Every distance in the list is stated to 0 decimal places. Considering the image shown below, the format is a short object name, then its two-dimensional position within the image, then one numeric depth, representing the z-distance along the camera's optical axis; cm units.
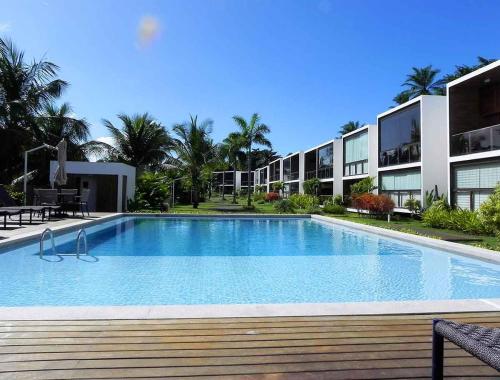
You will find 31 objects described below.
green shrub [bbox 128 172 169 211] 2473
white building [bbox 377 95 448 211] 1858
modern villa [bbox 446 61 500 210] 1462
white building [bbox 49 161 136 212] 2166
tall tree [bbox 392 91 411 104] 3978
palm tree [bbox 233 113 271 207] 3184
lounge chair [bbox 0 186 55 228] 1209
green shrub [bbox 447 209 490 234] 1311
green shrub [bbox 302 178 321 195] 3325
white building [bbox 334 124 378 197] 2511
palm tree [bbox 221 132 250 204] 3203
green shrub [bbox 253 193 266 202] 4468
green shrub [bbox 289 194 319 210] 2741
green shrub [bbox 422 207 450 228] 1511
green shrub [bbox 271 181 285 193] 4712
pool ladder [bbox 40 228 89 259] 853
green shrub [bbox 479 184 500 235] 1198
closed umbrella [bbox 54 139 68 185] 1680
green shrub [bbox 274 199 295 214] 2434
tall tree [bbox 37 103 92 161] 2708
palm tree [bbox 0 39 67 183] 2427
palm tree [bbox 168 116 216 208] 2994
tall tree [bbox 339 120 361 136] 5412
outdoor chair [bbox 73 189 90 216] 1724
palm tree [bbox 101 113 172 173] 3073
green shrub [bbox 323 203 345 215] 2402
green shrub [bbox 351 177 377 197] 2310
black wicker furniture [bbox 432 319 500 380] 188
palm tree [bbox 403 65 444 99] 3841
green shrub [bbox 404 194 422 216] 1884
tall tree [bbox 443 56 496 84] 3191
